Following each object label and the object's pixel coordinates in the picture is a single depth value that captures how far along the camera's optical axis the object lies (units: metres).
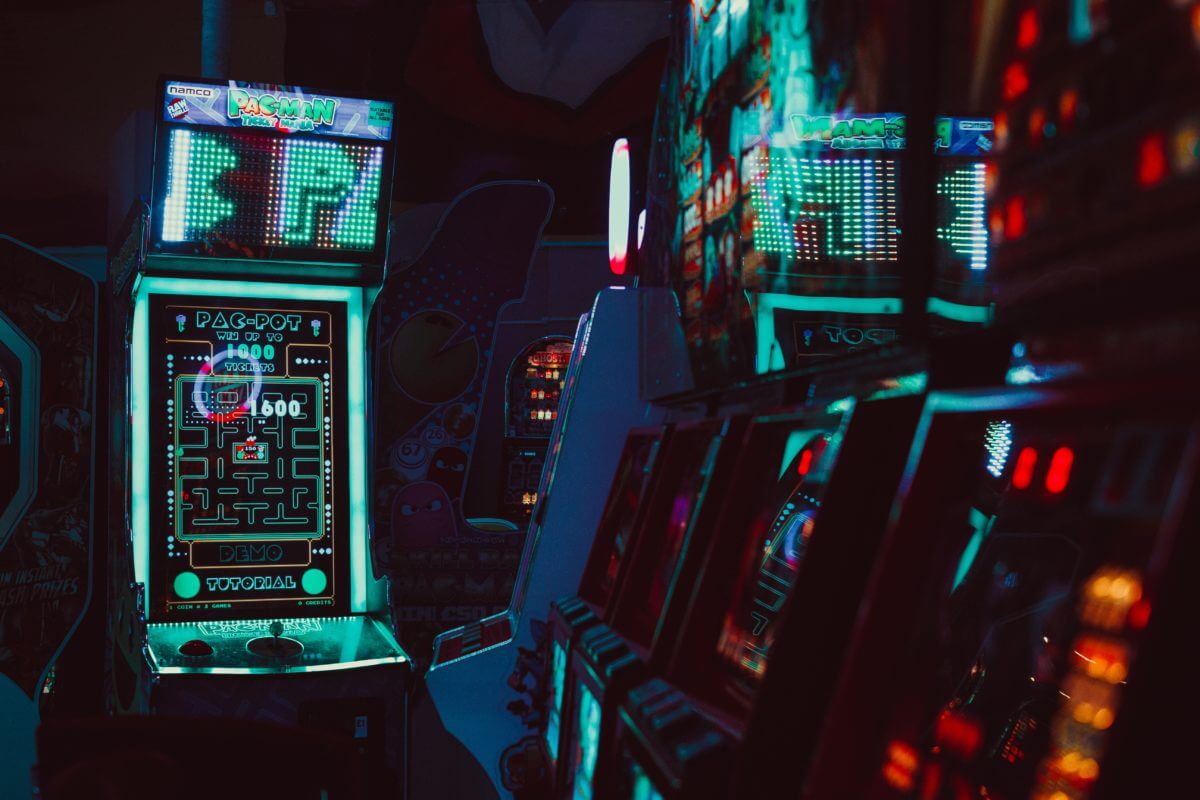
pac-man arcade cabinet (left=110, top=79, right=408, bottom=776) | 2.88
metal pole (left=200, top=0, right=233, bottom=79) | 5.41
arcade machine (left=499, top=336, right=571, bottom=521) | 7.83
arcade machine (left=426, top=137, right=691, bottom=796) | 2.52
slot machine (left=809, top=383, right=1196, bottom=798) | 0.76
